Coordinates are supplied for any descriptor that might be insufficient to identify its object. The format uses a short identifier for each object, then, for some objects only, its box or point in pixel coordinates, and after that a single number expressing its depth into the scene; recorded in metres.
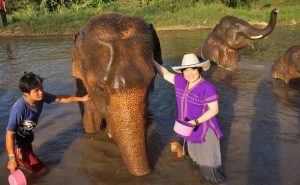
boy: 3.71
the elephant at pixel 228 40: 8.71
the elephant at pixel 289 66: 7.48
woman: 3.59
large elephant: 3.48
